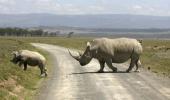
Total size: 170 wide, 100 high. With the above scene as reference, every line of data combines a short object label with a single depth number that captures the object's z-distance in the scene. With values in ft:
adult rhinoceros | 116.57
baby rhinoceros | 103.40
